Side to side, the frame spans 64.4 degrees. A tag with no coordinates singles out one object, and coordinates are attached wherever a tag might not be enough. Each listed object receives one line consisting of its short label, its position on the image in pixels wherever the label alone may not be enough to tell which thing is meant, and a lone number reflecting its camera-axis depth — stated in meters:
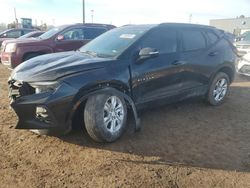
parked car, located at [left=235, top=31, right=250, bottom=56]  9.07
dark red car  5.88
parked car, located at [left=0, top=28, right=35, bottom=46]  12.07
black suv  2.58
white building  38.73
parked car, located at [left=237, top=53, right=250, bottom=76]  6.24
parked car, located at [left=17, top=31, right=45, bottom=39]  9.55
